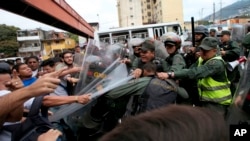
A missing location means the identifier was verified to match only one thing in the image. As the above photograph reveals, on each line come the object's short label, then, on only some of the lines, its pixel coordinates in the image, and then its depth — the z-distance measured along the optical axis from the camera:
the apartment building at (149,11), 35.14
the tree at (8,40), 38.74
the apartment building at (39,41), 41.48
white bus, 9.11
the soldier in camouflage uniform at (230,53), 2.20
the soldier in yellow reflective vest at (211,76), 1.80
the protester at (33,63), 3.64
